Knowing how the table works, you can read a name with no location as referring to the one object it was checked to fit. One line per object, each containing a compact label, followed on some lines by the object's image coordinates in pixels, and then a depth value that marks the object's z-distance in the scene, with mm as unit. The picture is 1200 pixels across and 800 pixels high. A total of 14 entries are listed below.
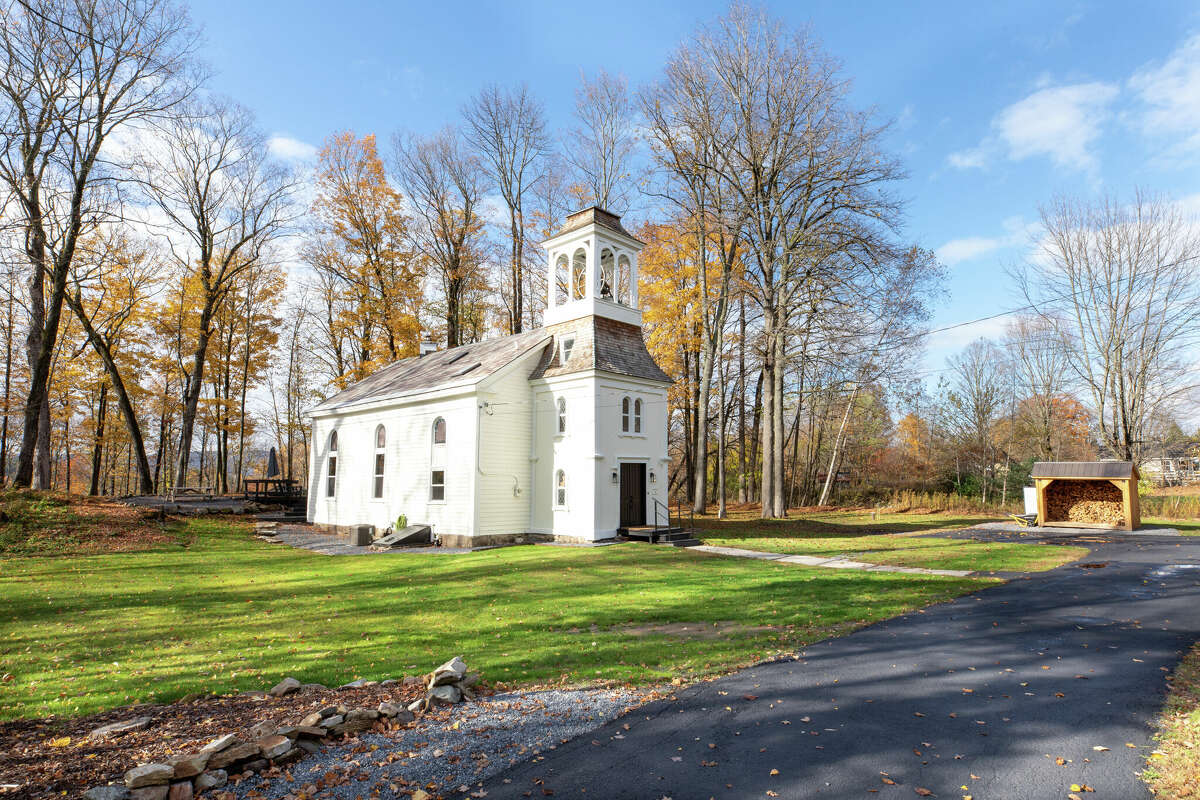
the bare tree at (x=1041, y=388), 33512
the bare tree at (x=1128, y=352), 26609
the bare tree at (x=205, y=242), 29047
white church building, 18625
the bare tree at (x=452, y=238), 33875
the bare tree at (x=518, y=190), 33869
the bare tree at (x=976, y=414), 35156
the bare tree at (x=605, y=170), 30484
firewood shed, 19766
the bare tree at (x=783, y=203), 24125
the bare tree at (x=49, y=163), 17875
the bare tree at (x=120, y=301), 28766
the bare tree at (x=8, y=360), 31547
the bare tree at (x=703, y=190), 25562
